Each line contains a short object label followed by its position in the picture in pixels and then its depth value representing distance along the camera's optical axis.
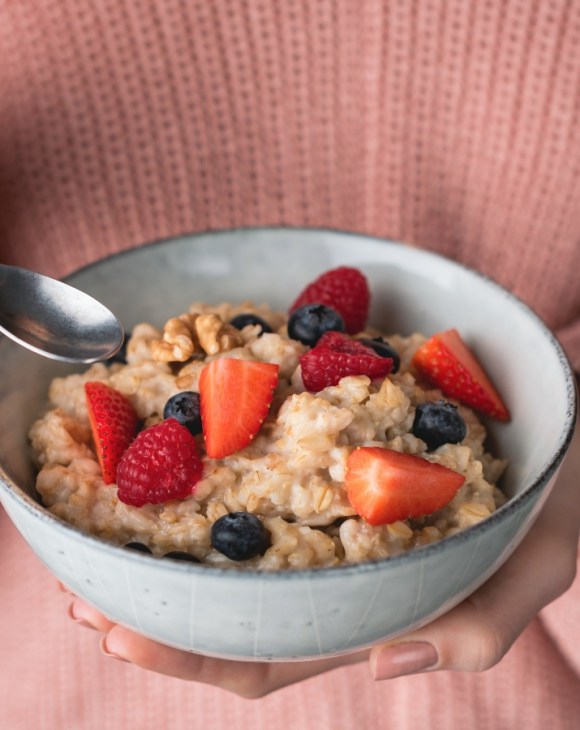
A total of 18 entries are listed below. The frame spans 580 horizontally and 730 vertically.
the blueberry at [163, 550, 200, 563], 0.34
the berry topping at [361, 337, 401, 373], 0.37
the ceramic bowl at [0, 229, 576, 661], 0.31
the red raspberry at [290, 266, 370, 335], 0.40
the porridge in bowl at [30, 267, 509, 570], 0.34
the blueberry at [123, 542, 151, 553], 0.34
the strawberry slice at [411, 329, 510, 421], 0.38
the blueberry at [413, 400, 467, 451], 0.36
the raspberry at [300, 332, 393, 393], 0.36
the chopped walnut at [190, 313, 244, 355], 0.38
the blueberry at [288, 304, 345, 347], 0.38
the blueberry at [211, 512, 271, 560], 0.34
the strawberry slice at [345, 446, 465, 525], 0.33
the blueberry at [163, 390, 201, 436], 0.36
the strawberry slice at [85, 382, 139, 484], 0.36
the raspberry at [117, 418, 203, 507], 0.34
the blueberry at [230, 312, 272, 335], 0.39
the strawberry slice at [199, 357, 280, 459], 0.35
